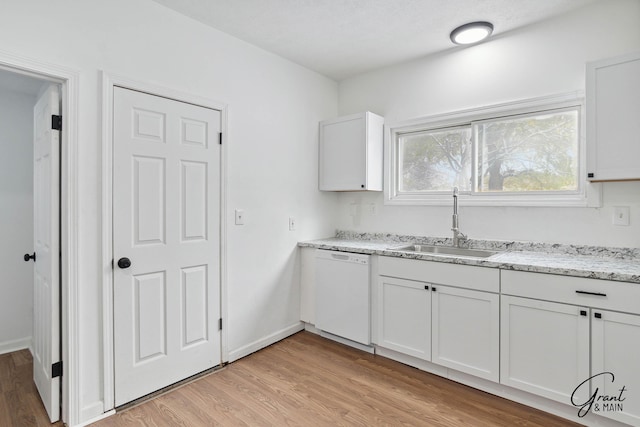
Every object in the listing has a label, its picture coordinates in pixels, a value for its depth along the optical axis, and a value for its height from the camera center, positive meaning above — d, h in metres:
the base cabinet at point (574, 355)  1.77 -0.83
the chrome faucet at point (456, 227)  2.82 -0.14
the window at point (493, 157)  2.51 +0.46
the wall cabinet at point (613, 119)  1.97 +0.56
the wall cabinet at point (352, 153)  3.20 +0.57
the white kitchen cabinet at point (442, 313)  2.21 -0.75
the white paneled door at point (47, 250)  1.91 -0.25
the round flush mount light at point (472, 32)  2.49 +1.37
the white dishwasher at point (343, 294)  2.83 -0.75
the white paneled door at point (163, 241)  2.09 -0.21
